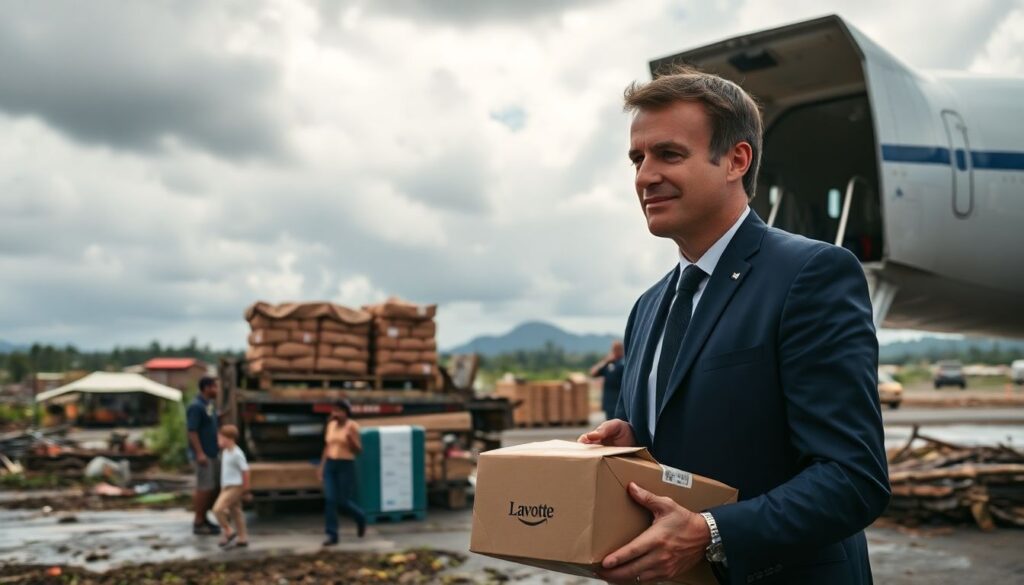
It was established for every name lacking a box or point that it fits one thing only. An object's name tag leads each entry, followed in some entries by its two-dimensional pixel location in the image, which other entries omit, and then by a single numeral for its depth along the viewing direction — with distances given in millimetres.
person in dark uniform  14438
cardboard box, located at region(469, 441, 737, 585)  1896
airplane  10195
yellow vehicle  39062
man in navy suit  1954
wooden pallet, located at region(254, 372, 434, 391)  14056
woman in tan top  12305
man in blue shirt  13188
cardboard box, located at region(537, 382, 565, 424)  31656
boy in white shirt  11711
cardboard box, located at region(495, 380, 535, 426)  31516
